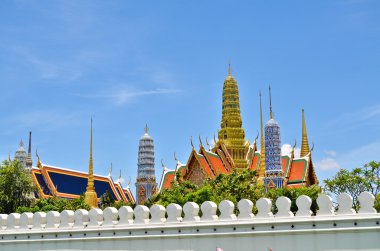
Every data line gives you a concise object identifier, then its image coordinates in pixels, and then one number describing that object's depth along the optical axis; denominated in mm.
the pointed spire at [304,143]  58647
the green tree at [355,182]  34188
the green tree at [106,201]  46994
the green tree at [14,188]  32250
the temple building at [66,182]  58644
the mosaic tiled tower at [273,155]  49844
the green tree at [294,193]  26250
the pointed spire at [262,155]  50188
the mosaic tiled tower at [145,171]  58844
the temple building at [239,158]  50500
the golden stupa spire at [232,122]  56250
